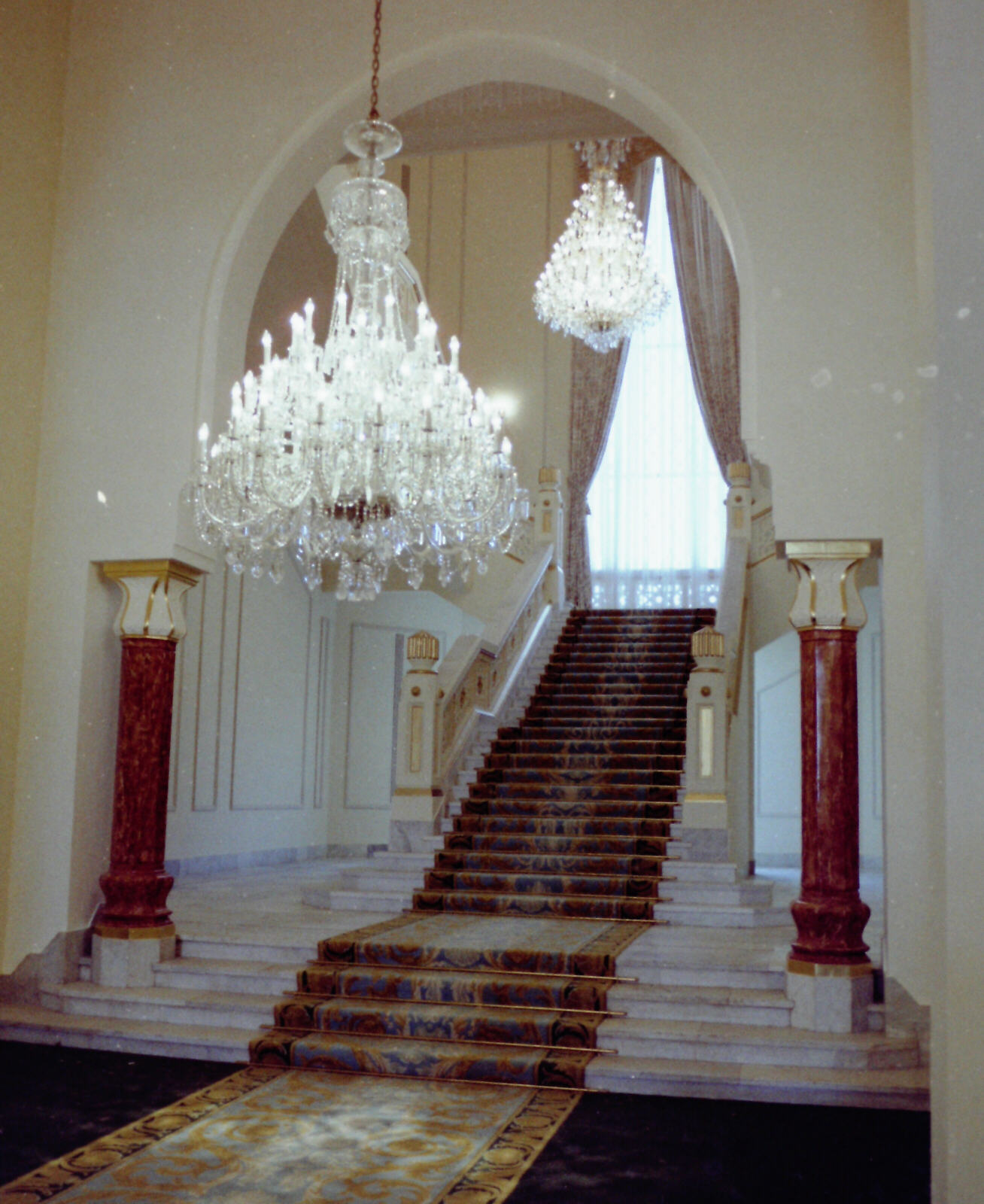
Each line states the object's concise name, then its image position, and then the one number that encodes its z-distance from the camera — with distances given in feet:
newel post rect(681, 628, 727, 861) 26.40
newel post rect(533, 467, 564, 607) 42.80
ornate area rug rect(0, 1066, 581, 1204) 11.62
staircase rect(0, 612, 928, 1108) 15.93
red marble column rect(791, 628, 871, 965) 16.75
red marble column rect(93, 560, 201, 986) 19.44
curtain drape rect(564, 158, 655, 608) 45.29
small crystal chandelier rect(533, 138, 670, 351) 38.37
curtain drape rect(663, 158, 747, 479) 44.62
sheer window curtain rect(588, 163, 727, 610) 45.50
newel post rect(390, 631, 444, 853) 28.27
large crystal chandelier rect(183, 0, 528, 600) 18.86
